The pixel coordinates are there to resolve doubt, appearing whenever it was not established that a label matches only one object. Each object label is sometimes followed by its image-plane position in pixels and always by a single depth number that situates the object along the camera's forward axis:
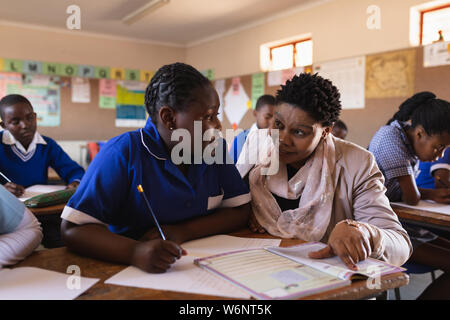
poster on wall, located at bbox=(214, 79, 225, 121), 5.37
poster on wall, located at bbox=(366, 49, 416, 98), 3.29
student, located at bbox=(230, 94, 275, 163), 3.04
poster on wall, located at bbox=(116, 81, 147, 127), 5.75
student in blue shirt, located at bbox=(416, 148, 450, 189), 2.35
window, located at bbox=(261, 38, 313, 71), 4.32
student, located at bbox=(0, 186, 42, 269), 0.84
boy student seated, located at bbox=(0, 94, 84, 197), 2.41
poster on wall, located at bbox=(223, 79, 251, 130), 5.05
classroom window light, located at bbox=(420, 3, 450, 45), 3.17
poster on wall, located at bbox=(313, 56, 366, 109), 3.67
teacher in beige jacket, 1.15
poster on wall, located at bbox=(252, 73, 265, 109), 4.73
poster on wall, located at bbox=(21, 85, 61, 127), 5.09
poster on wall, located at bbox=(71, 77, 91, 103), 5.38
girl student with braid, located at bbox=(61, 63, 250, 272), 0.91
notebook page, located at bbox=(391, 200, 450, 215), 1.81
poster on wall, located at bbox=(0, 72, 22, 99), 4.89
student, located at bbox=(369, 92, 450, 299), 1.81
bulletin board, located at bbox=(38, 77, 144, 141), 5.32
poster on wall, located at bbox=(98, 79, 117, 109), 5.58
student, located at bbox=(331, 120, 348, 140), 3.57
